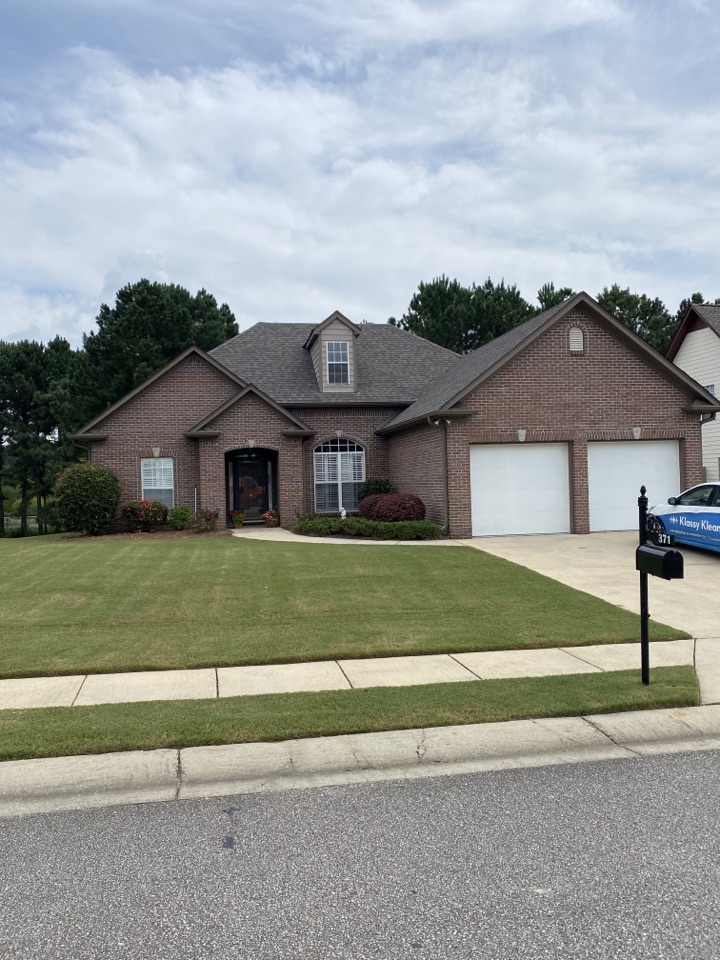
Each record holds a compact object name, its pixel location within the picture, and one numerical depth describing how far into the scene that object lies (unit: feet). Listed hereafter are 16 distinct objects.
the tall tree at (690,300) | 187.73
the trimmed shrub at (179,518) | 77.05
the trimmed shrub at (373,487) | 83.51
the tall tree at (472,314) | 176.24
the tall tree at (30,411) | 165.99
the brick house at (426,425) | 67.36
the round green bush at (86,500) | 74.79
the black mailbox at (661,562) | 20.68
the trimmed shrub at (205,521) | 75.46
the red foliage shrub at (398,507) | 70.38
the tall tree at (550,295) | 179.43
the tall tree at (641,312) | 172.96
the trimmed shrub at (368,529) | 64.85
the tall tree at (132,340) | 134.82
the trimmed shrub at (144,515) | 76.43
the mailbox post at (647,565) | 20.75
